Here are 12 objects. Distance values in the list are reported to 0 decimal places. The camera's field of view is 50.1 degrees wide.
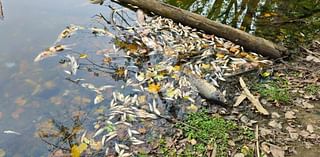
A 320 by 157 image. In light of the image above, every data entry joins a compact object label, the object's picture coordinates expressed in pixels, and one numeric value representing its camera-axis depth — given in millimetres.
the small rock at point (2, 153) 3297
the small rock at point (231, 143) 3354
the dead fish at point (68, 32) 5312
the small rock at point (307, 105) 3859
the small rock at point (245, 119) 3634
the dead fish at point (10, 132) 3570
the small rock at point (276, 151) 3247
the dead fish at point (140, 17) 5484
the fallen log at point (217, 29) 4770
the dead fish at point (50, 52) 4809
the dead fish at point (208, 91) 3869
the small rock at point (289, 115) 3713
